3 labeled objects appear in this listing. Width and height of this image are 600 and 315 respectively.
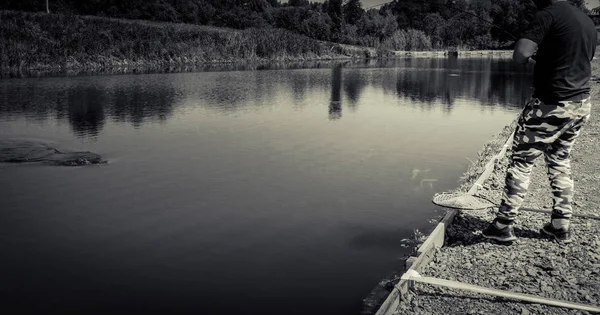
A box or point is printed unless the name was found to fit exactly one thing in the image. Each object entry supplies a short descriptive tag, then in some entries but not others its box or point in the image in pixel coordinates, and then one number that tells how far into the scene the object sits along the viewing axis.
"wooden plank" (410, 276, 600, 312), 4.32
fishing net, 6.66
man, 5.21
